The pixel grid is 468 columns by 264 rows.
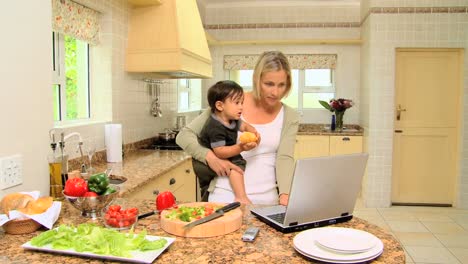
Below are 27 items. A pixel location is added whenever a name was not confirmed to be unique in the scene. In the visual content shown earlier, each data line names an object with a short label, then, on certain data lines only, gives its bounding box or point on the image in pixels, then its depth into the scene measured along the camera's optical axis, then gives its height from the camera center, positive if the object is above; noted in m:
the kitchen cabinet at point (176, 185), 2.67 -0.55
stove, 4.04 -0.35
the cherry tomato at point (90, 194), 1.55 -0.32
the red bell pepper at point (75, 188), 1.55 -0.29
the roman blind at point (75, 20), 2.74 +0.62
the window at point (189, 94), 5.48 +0.21
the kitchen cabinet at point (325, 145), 5.54 -0.48
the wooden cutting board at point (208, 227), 1.35 -0.38
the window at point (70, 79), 2.92 +0.23
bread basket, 1.40 -0.40
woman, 1.90 -0.17
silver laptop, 1.28 -0.27
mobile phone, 1.31 -0.40
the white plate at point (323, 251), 1.16 -0.40
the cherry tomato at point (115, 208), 1.43 -0.34
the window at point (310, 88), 6.31 +0.32
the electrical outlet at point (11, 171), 1.64 -0.25
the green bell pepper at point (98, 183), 1.59 -0.28
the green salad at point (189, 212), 1.41 -0.36
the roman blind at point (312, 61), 6.14 +0.71
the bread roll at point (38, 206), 1.44 -0.34
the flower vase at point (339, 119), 5.77 -0.13
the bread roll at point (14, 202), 1.50 -0.34
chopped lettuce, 1.19 -0.39
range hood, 3.50 +0.59
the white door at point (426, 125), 5.22 -0.20
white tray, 1.16 -0.41
